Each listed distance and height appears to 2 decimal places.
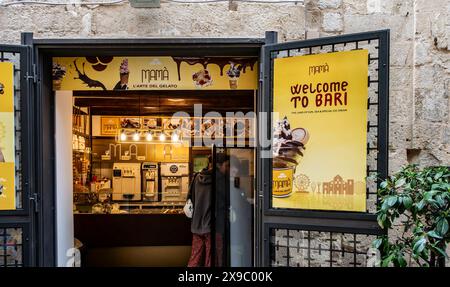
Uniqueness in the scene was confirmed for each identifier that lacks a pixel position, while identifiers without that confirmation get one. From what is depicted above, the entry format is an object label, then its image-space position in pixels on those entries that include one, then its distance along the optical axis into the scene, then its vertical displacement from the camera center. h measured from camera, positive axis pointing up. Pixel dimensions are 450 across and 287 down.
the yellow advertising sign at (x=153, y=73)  3.91 +0.62
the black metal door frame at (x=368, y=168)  3.11 -0.18
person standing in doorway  5.04 -0.99
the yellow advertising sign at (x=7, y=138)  3.42 +0.00
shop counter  5.88 -1.45
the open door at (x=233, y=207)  4.64 -0.81
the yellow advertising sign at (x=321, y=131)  3.23 +0.05
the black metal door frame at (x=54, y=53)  3.55 +0.77
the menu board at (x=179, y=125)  5.96 +0.23
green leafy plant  2.56 -0.48
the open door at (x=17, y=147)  3.43 -0.08
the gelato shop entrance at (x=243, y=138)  3.26 +0.00
